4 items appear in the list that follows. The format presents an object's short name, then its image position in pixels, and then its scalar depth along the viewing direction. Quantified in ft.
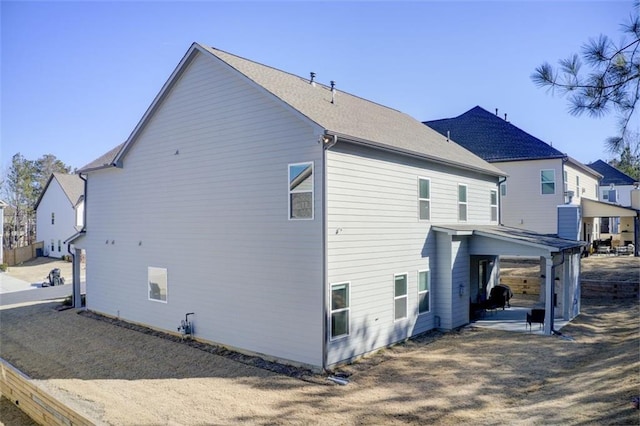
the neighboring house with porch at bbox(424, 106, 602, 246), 78.95
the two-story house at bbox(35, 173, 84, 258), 123.03
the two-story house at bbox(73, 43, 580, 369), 34.65
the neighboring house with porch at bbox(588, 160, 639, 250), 108.17
